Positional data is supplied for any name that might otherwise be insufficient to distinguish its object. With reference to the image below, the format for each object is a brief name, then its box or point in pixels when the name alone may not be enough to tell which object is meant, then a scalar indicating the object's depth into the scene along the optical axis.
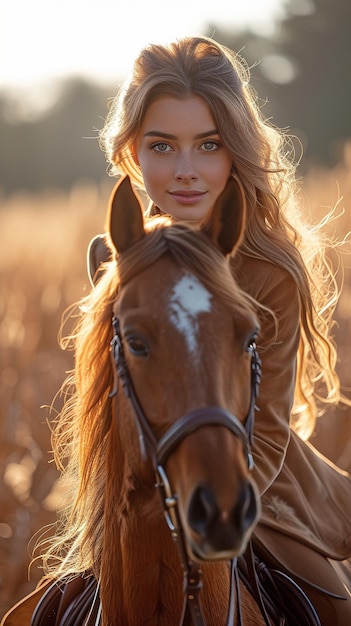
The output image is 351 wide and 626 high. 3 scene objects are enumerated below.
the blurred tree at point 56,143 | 41.47
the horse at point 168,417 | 2.24
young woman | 3.22
